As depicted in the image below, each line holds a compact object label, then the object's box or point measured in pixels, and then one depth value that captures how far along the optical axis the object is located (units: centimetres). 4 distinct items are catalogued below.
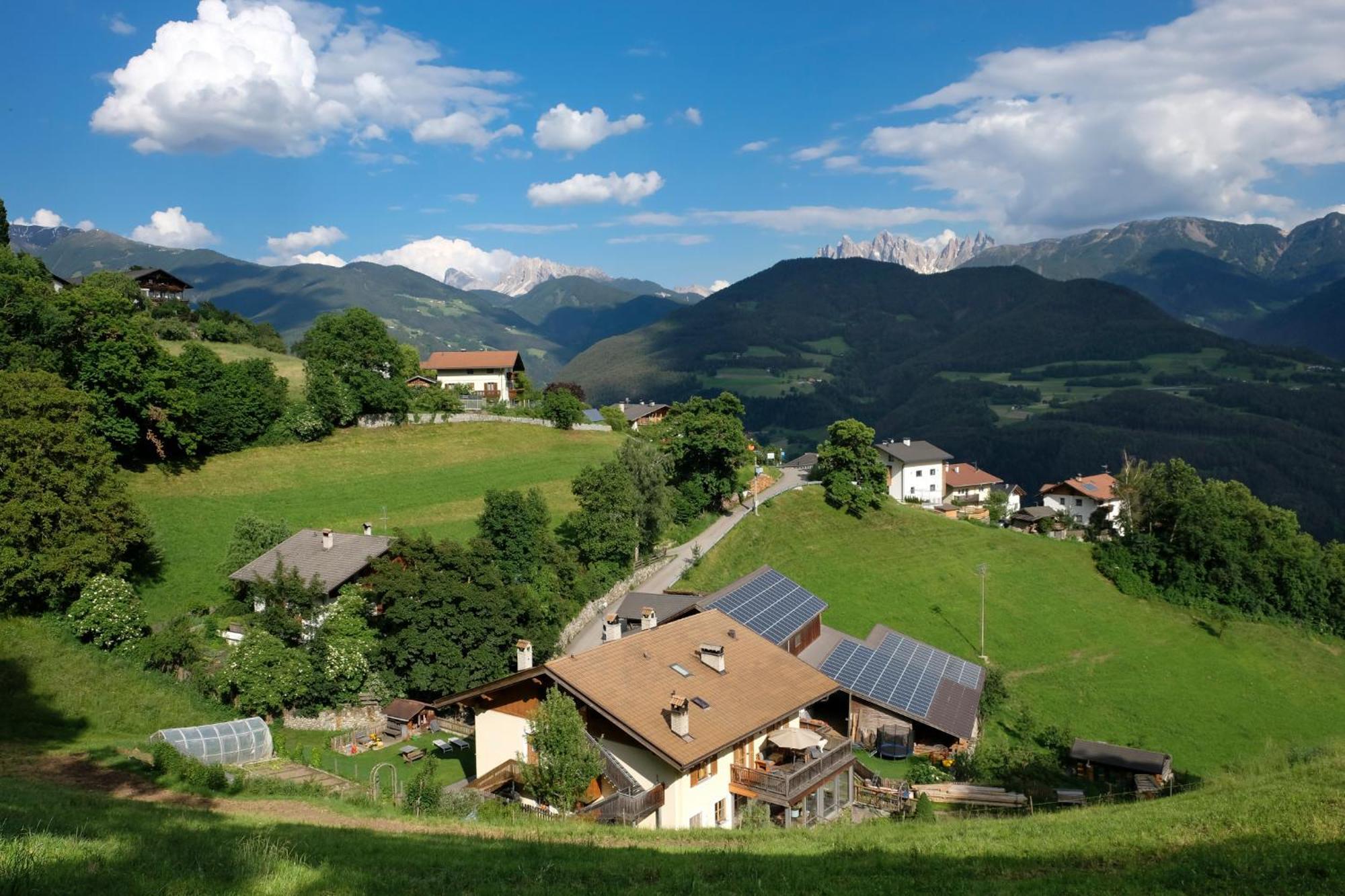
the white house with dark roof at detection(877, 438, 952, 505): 9494
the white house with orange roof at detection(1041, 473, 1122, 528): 10094
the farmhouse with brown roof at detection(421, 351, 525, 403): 9806
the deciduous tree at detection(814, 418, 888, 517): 6638
